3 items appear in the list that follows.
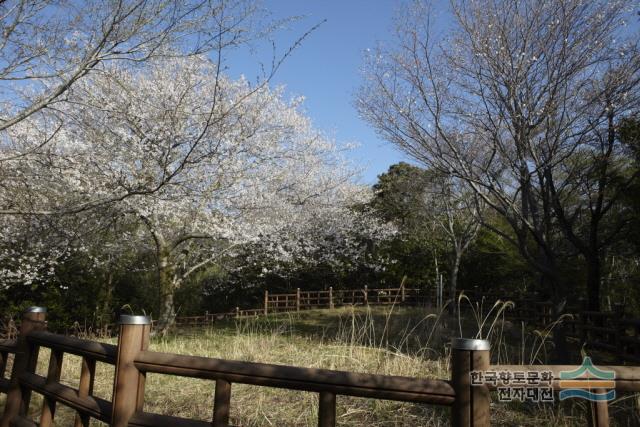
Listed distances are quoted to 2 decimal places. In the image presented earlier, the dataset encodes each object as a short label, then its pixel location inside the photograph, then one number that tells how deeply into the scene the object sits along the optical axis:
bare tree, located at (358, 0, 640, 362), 5.14
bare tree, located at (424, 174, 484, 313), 13.82
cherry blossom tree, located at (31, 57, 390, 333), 7.48
